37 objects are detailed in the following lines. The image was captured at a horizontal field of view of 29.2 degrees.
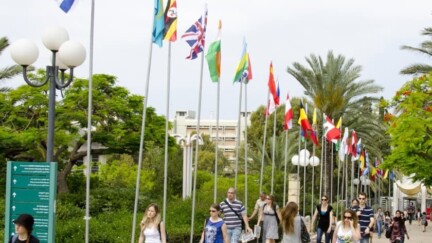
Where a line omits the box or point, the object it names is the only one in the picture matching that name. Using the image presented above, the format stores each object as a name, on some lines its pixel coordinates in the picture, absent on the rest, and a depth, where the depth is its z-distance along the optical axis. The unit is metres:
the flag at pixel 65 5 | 13.29
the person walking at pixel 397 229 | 22.80
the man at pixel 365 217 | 16.38
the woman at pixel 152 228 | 11.41
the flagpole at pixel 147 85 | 16.50
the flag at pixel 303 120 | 29.33
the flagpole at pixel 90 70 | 13.56
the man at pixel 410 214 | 60.41
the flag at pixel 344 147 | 34.47
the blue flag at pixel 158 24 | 17.45
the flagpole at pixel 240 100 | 23.90
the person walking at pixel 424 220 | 46.87
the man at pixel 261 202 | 17.89
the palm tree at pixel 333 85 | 39.94
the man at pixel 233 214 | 15.57
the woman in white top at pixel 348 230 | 13.37
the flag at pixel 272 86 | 25.77
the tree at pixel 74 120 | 35.06
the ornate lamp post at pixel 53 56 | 11.59
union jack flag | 20.08
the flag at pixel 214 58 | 21.25
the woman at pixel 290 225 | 13.04
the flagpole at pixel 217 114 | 21.43
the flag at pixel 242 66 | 23.30
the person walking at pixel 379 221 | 36.44
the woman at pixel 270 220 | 16.36
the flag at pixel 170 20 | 18.08
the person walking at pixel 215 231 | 12.75
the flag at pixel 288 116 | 27.97
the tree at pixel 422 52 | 33.16
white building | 125.38
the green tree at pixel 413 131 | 27.56
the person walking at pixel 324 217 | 17.78
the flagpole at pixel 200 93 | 20.56
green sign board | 10.85
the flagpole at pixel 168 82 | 18.34
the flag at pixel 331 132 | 31.20
